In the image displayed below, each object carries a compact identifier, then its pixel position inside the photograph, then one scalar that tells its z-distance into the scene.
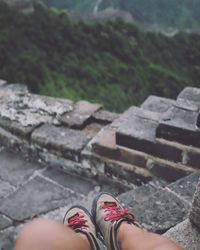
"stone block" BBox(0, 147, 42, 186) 3.19
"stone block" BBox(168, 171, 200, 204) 2.54
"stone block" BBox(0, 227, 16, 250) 2.62
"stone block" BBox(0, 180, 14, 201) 3.04
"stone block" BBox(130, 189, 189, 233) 2.38
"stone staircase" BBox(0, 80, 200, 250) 2.65
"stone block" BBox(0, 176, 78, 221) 2.90
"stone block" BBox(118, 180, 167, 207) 2.62
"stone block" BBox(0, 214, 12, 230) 2.77
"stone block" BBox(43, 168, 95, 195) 3.11
